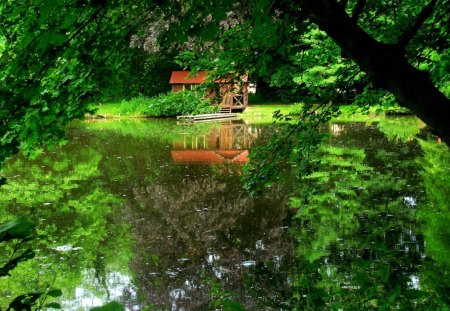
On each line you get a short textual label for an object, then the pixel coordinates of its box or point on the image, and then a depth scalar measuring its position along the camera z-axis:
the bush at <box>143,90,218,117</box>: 30.75
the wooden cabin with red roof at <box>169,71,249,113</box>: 32.25
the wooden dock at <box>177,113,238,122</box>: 29.36
